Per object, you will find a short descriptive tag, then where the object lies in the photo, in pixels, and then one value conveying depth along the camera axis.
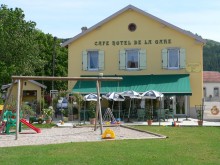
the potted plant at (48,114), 25.88
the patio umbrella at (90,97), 27.25
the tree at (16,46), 40.03
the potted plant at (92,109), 27.42
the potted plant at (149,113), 27.29
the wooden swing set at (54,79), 17.52
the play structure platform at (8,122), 19.39
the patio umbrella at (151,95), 26.70
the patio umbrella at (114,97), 27.12
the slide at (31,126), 19.46
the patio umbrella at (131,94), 27.16
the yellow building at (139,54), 31.30
